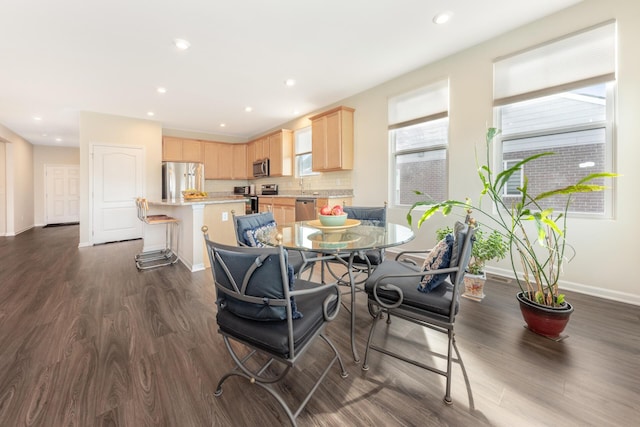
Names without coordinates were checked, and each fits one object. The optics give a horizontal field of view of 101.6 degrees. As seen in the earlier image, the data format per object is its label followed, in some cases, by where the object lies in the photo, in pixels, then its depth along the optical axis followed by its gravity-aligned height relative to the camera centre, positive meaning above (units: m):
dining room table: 1.55 -0.19
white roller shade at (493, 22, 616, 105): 2.40 +1.46
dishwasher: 4.66 +0.02
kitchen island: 3.51 -0.20
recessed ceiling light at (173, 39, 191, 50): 2.88 +1.88
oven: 6.54 +0.45
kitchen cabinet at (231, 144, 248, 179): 7.38 +1.38
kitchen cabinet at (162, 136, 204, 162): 6.34 +1.53
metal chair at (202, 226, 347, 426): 1.06 -0.44
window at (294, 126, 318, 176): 5.87 +1.35
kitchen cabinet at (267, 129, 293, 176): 6.09 +1.38
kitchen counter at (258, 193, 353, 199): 4.50 +0.25
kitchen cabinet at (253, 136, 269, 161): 6.60 +1.62
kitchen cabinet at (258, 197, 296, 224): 5.21 +0.07
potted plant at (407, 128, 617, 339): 1.62 -0.65
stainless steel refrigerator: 5.91 +0.74
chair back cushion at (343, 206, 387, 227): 2.66 -0.05
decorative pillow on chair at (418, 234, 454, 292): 1.46 -0.31
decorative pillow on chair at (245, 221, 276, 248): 2.04 -0.20
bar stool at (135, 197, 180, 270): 3.71 -0.65
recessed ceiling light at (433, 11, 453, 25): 2.53 +1.90
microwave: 6.57 +1.10
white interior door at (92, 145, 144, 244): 5.29 +0.42
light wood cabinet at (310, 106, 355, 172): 4.62 +1.31
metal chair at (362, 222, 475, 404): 1.37 -0.49
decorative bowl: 2.12 -0.08
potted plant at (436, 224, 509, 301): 2.42 -0.49
